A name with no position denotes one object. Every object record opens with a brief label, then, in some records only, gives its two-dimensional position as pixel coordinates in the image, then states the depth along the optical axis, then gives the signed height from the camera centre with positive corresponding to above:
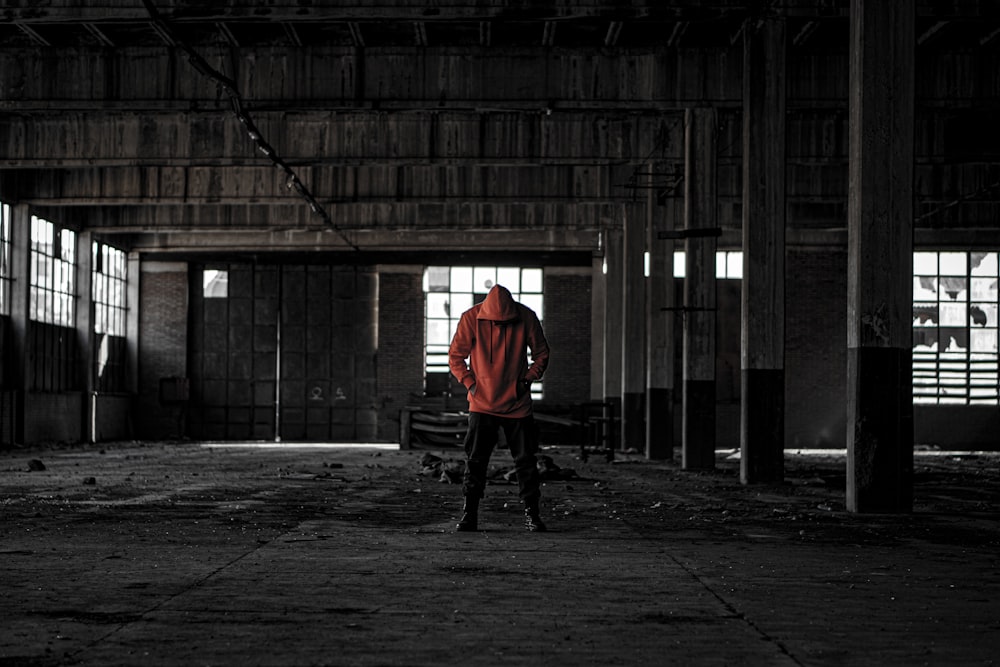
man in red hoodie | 9.76 -0.15
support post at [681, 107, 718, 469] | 20.97 +1.69
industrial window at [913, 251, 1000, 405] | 37.69 +1.11
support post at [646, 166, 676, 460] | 25.70 +0.37
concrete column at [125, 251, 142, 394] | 39.97 +1.26
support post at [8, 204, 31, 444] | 30.53 +1.18
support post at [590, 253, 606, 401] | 38.97 +0.98
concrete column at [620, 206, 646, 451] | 29.09 +1.06
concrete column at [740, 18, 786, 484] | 16.97 +1.37
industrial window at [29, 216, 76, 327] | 32.19 +2.21
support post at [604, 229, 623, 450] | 33.25 +0.95
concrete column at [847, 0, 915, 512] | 12.11 +1.02
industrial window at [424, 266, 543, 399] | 39.69 +2.05
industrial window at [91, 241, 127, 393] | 37.12 +1.23
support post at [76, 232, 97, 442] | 35.38 +1.02
